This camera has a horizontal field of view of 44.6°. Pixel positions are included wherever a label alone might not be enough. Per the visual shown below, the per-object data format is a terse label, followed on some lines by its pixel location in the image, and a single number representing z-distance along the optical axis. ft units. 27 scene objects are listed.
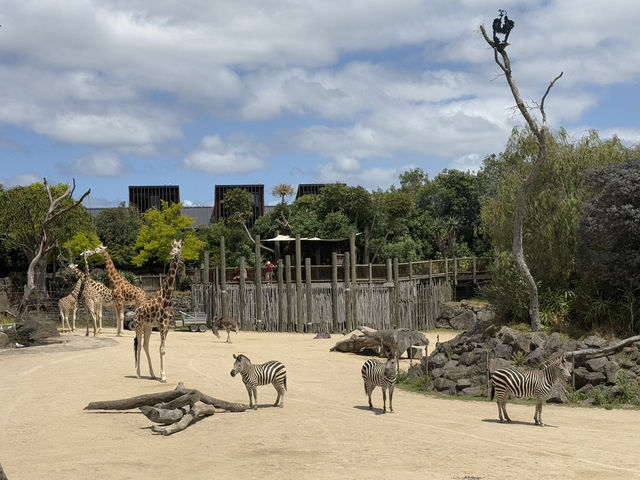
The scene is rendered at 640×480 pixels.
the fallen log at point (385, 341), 79.66
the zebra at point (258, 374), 47.80
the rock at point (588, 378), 54.80
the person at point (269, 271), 122.93
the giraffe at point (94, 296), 96.57
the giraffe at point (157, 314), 61.36
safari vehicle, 116.57
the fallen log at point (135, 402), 45.83
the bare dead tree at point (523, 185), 71.67
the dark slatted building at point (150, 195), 249.14
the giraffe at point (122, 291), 84.17
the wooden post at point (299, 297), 114.83
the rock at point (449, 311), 129.59
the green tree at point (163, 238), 172.52
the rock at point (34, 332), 83.25
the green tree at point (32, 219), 147.74
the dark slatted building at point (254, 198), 242.58
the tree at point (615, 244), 68.69
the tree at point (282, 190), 187.62
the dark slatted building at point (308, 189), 257.55
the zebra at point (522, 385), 45.11
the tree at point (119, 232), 185.16
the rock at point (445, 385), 58.14
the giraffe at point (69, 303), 101.65
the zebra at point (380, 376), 47.73
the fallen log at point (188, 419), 41.91
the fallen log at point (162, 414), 43.11
